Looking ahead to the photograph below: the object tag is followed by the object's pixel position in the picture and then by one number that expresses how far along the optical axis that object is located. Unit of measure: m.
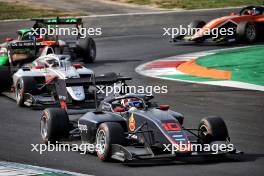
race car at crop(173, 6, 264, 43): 31.41
